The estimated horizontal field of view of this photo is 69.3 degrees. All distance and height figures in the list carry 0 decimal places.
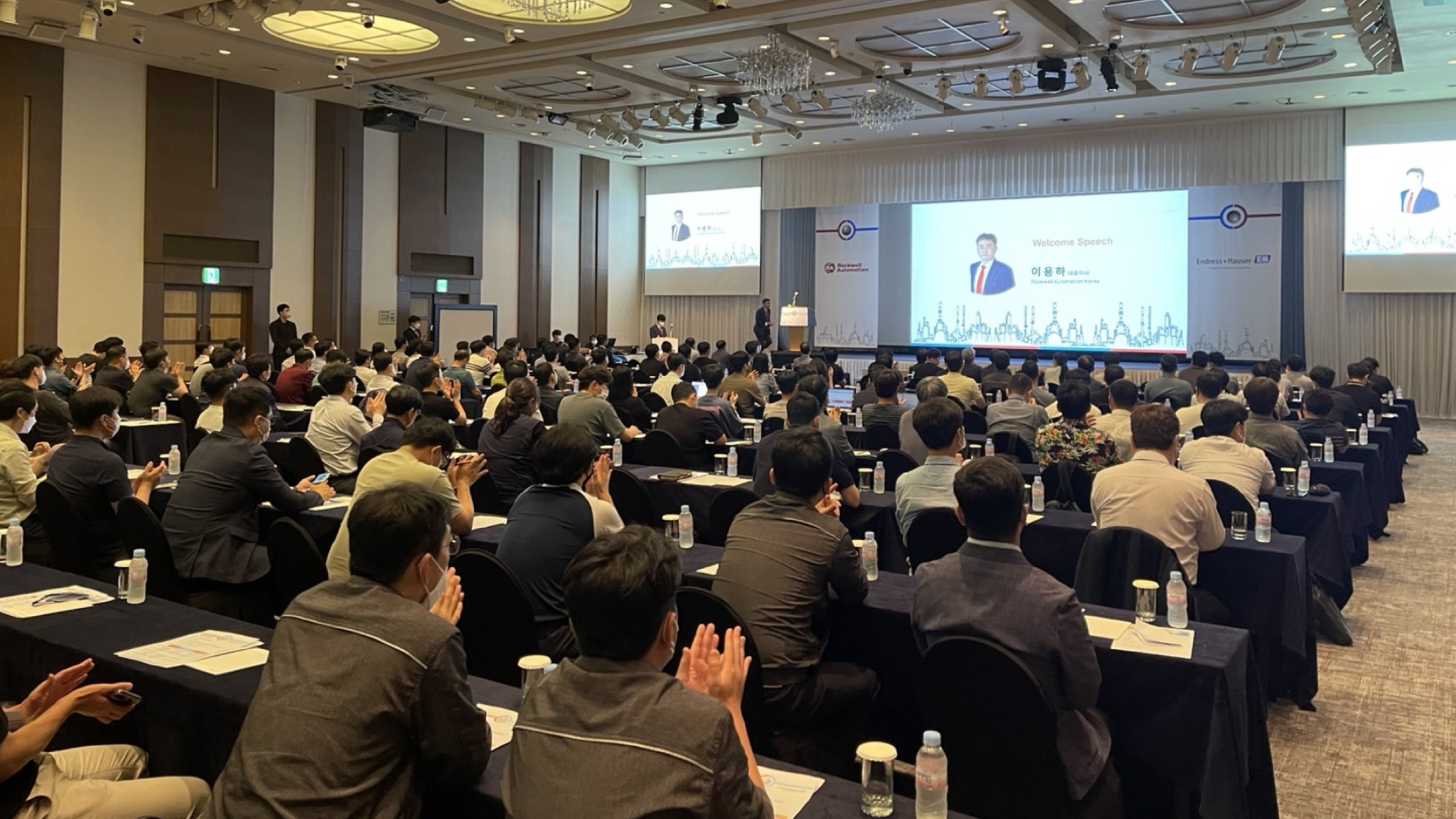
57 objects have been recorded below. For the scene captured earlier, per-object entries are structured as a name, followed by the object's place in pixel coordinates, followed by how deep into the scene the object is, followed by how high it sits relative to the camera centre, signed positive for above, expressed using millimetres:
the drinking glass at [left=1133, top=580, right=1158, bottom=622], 3188 -627
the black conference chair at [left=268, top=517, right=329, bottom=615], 3807 -639
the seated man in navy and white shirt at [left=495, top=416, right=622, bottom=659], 3496 -460
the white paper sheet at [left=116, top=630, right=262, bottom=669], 2670 -692
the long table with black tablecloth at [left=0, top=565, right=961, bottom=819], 2098 -749
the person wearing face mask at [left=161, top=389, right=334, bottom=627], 4395 -515
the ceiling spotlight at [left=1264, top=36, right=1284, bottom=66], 10797 +3581
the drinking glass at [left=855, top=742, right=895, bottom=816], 2000 -748
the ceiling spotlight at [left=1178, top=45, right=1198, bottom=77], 11445 +3681
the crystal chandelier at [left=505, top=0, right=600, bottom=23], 10930 +3999
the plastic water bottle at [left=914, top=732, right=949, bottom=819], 1965 -735
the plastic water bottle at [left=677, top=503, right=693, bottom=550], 4320 -577
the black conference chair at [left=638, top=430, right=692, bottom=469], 7145 -415
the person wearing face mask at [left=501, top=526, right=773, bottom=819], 1618 -530
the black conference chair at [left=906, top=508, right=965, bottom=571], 4367 -603
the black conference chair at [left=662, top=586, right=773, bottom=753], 2859 -649
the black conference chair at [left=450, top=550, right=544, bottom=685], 3252 -729
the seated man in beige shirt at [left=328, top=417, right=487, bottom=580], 4016 -326
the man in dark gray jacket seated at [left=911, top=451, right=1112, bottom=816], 2555 -549
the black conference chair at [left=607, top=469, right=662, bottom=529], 5730 -610
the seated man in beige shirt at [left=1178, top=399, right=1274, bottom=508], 5023 -297
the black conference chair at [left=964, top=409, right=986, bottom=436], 8734 -259
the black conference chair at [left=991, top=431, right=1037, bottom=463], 7227 -367
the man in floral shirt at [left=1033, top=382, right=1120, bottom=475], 5441 -271
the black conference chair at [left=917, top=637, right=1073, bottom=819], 2428 -795
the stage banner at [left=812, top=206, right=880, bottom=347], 19641 +2167
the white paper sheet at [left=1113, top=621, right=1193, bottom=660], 2959 -709
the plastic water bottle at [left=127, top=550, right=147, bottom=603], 3135 -587
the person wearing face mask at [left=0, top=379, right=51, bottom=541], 4742 -343
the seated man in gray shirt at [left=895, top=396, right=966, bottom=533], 4469 -314
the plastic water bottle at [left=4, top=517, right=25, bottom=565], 3648 -562
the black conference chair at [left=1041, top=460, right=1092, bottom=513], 5504 -470
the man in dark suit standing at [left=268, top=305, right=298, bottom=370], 14992 +764
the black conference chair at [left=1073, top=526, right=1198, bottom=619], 3732 -616
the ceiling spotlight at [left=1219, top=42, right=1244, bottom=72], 10977 +3570
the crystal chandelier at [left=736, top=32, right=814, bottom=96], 11172 +3464
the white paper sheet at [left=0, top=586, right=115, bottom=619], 3053 -662
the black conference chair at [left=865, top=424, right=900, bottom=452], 7508 -333
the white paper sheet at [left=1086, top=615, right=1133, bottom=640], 3107 -699
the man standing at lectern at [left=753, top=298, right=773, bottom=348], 19328 +1191
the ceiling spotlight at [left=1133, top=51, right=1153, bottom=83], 11711 +3699
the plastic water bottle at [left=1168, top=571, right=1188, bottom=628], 3100 -617
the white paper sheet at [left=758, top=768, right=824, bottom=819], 2021 -799
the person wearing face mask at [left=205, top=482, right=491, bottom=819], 1880 -585
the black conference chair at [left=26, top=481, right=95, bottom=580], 4391 -621
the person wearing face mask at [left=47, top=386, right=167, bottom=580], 4492 -394
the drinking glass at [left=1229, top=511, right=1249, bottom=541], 4375 -540
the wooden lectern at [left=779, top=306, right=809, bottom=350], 18391 +1266
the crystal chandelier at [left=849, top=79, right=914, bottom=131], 12828 +3484
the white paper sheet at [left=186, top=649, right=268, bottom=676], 2609 -700
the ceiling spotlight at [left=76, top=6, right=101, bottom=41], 10414 +3594
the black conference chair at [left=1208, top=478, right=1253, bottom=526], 4766 -480
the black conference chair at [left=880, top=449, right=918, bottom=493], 6316 -426
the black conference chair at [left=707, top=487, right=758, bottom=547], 4867 -544
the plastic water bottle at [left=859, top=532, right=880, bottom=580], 3758 -602
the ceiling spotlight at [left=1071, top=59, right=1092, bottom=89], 11859 +3641
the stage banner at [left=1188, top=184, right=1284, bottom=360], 15945 +1932
